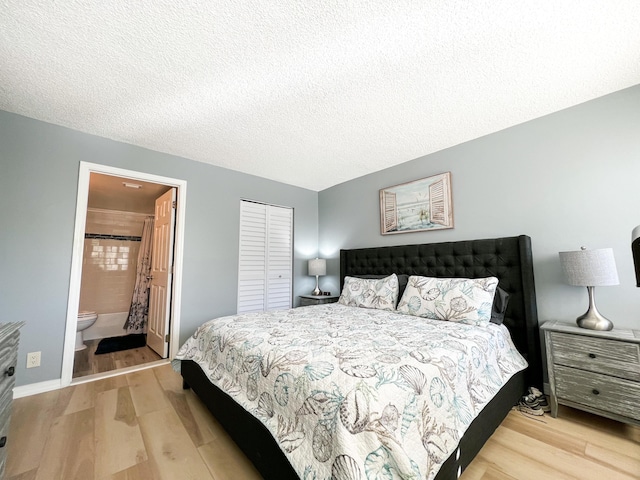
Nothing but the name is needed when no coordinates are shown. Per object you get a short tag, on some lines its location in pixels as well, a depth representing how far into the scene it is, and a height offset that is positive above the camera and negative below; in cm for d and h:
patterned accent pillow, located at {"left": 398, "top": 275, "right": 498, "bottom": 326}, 203 -33
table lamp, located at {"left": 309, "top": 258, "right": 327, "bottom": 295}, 393 -7
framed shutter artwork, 286 +67
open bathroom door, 301 -14
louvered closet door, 360 +7
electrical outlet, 221 -80
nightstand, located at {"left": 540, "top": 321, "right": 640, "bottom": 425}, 158 -72
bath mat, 345 -114
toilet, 350 -81
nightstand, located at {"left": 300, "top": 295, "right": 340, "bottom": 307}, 369 -53
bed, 94 -60
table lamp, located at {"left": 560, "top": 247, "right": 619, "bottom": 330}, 174 -9
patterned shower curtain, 438 -45
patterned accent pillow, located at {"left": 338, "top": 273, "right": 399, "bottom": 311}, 268 -34
